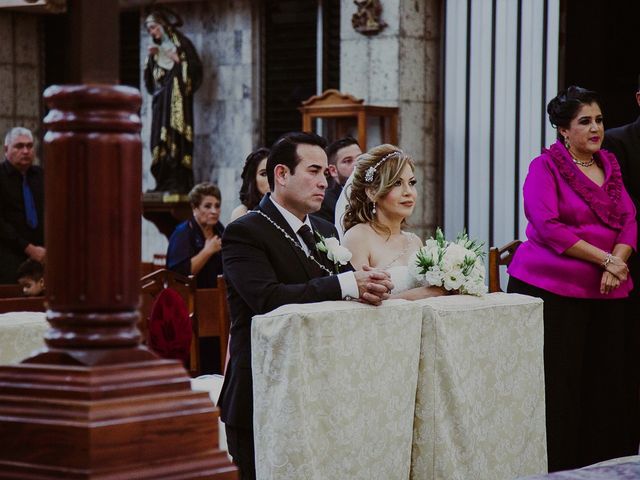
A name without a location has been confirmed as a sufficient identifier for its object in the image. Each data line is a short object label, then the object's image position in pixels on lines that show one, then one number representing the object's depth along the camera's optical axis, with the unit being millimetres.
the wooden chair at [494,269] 10776
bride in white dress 8029
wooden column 3726
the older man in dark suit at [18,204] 13714
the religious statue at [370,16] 15563
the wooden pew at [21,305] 8054
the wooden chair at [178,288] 9966
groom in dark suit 6439
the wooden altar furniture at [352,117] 15133
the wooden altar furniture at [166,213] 17982
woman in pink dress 8795
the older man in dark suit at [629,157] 9561
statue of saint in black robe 18096
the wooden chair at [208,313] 10649
